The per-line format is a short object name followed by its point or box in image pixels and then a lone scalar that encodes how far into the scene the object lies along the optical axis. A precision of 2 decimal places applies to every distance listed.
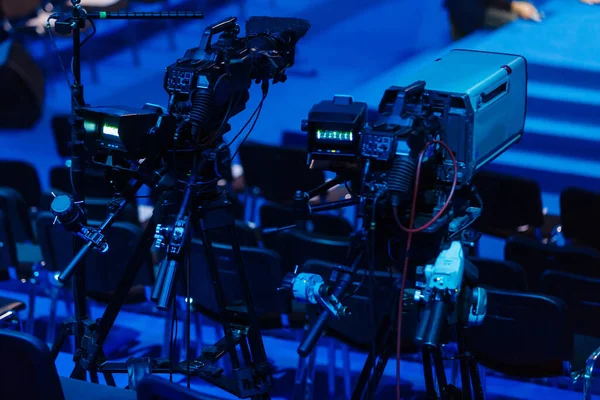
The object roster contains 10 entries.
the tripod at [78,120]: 5.10
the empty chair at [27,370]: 4.52
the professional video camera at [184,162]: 4.93
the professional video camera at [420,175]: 4.50
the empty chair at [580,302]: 6.56
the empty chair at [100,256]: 7.35
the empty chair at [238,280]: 6.84
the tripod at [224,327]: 5.41
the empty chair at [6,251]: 7.73
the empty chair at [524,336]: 6.00
